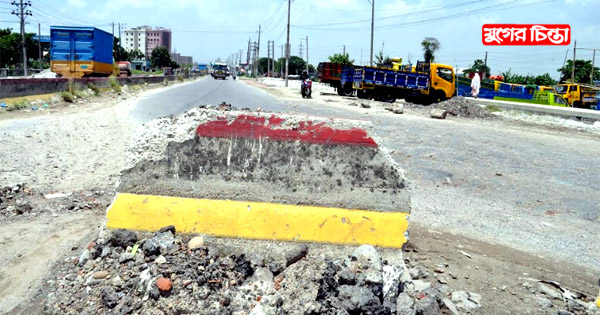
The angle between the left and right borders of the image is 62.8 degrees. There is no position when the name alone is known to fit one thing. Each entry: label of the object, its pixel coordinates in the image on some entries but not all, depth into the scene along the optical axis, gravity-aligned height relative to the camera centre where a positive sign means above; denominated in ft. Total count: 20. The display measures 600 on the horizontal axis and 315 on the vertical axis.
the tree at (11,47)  222.15 +16.67
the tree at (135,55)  414.25 +28.54
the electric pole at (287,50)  166.40 +14.77
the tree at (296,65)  429.46 +25.80
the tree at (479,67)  265.95 +18.81
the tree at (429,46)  227.24 +24.61
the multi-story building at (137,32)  620.00 +71.20
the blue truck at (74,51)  82.12 +5.92
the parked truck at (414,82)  91.04 +2.95
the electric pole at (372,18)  130.29 +21.04
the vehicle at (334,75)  108.58 +4.75
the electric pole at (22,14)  167.73 +24.56
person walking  103.94 +3.10
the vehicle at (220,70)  245.86 +10.57
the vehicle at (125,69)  165.73 +6.57
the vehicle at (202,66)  427.17 +21.28
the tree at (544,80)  226.64 +10.74
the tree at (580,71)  215.31 +14.87
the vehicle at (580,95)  98.68 +1.85
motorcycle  100.48 +1.30
